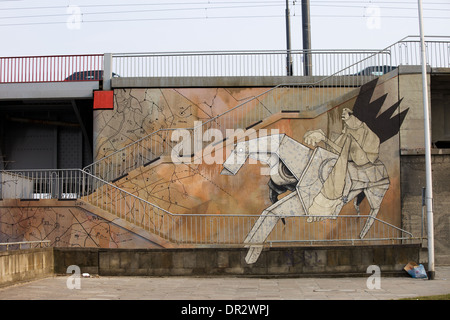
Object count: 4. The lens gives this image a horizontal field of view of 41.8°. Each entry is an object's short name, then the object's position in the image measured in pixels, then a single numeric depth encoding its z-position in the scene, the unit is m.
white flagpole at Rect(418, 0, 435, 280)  17.47
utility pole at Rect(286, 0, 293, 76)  33.12
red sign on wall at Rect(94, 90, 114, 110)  24.73
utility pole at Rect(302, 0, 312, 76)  27.45
